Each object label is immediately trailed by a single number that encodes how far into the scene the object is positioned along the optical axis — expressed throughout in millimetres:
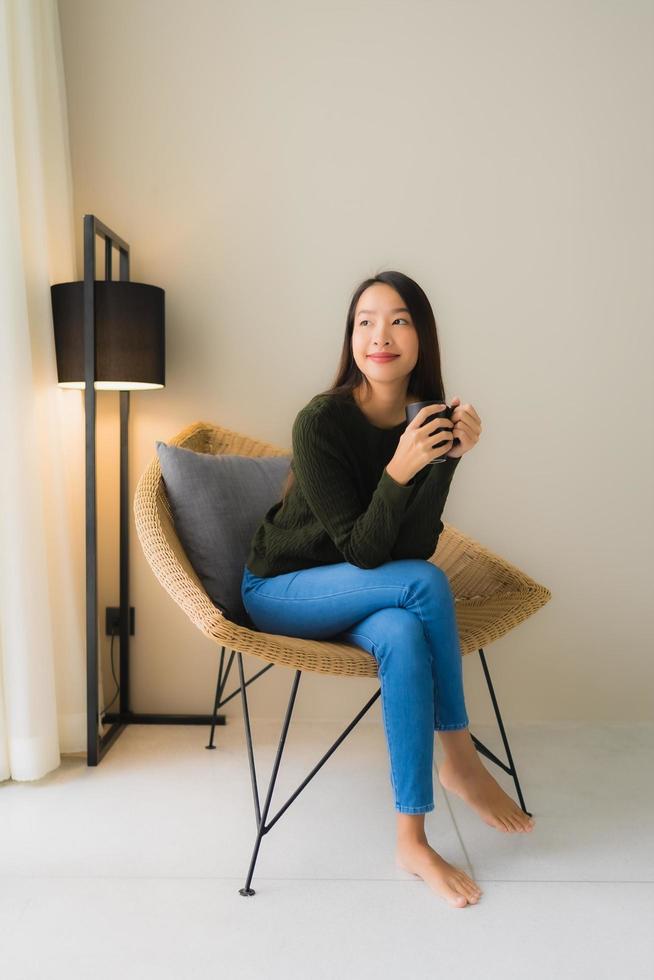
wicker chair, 1675
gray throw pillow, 2074
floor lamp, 2160
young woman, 1655
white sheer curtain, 2025
